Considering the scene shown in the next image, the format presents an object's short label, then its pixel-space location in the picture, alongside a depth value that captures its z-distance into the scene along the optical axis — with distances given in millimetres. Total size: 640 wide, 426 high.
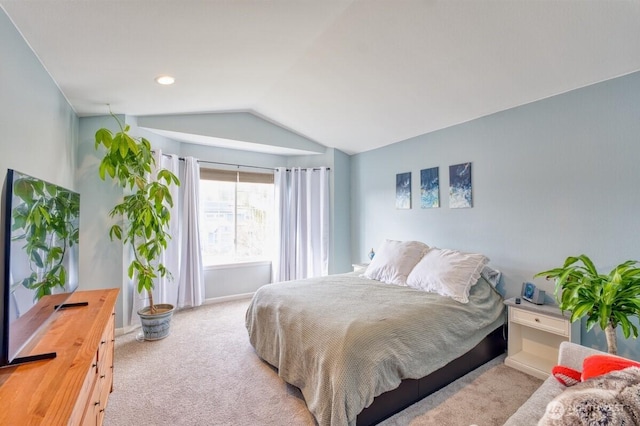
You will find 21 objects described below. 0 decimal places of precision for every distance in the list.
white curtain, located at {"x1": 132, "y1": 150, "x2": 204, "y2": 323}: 3693
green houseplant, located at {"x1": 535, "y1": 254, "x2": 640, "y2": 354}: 1637
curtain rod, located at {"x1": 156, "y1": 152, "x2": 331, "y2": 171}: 3872
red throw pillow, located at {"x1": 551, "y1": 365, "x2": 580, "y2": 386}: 1322
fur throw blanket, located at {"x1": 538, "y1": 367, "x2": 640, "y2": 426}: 756
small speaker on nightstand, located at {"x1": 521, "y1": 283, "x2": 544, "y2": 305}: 2383
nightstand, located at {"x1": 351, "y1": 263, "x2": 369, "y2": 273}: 3795
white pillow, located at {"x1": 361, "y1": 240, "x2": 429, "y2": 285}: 2903
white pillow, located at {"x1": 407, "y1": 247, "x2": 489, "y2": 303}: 2436
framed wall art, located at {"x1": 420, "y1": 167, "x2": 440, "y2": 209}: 3359
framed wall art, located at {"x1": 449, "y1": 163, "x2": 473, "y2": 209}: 3062
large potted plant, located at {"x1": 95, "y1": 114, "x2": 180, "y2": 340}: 2723
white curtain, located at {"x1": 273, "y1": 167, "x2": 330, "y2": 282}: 4496
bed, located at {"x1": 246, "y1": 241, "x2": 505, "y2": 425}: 1631
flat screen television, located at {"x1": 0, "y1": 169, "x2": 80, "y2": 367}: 1156
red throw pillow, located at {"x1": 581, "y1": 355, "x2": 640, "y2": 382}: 1161
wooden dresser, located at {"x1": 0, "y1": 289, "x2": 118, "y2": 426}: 904
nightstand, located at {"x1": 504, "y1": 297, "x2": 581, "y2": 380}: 2160
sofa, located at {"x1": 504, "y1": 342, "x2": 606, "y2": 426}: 1166
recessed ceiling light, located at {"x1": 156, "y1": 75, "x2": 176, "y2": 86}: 2374
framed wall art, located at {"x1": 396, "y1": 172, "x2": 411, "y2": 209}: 3686
